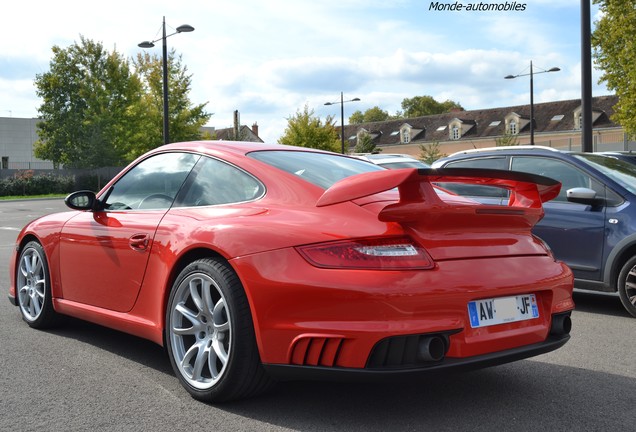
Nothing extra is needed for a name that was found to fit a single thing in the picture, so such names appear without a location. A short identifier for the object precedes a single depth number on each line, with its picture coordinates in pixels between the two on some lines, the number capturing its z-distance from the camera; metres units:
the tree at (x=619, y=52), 31.02
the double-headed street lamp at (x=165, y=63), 22.77
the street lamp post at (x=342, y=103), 43.86
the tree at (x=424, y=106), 104.94
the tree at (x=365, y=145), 62.54
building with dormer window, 66.69
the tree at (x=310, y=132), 51.97
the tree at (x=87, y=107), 48.84
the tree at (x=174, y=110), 40.19
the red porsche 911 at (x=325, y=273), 3.18
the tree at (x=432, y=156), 45.07
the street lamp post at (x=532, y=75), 35.47
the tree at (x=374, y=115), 114.75
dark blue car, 6.51
